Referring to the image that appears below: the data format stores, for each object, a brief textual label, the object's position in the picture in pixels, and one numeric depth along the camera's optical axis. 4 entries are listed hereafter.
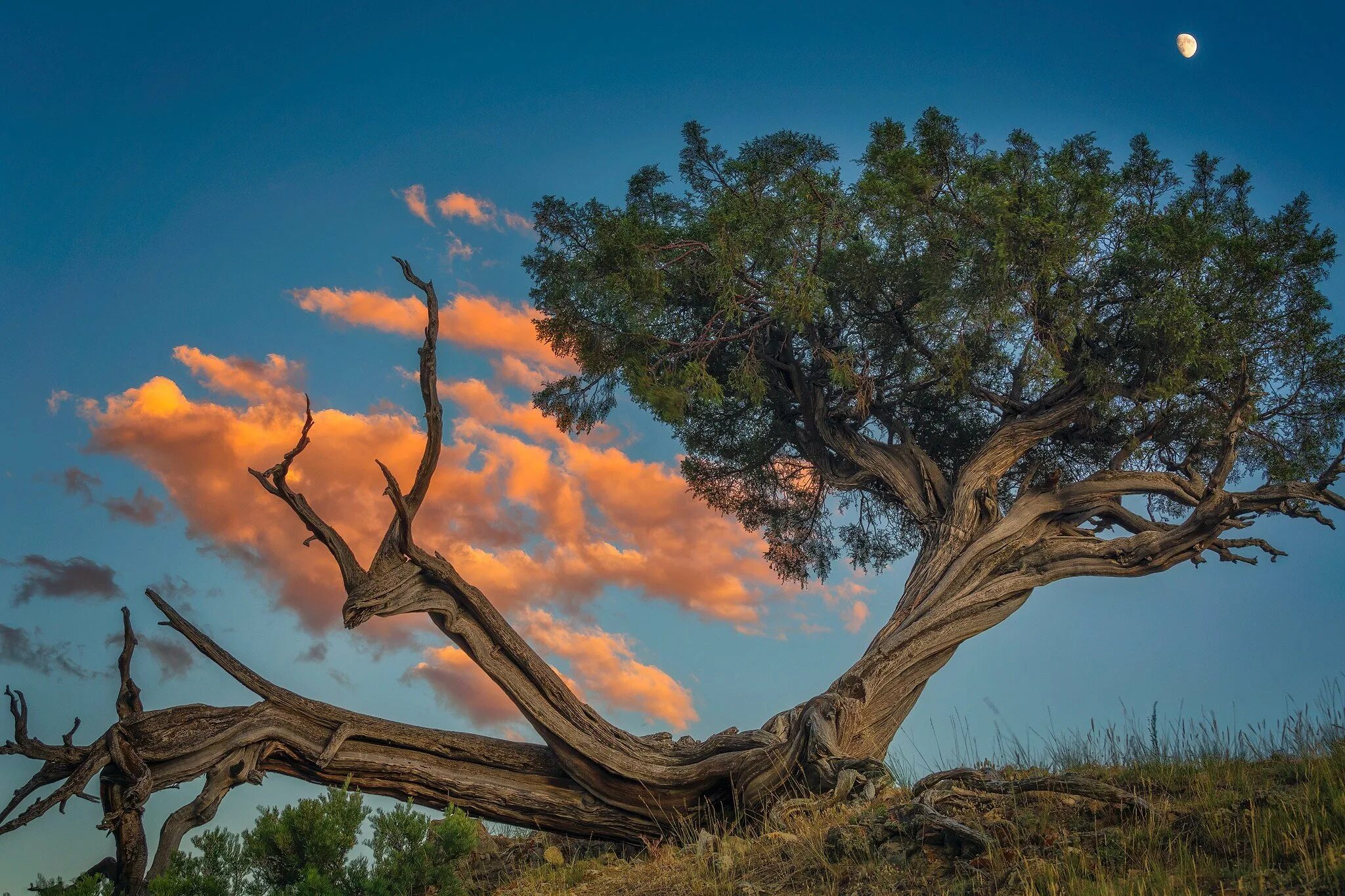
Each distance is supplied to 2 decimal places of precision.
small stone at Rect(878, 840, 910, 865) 7.18
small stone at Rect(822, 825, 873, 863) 7.48
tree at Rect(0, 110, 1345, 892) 11.16
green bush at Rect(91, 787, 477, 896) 8.71
